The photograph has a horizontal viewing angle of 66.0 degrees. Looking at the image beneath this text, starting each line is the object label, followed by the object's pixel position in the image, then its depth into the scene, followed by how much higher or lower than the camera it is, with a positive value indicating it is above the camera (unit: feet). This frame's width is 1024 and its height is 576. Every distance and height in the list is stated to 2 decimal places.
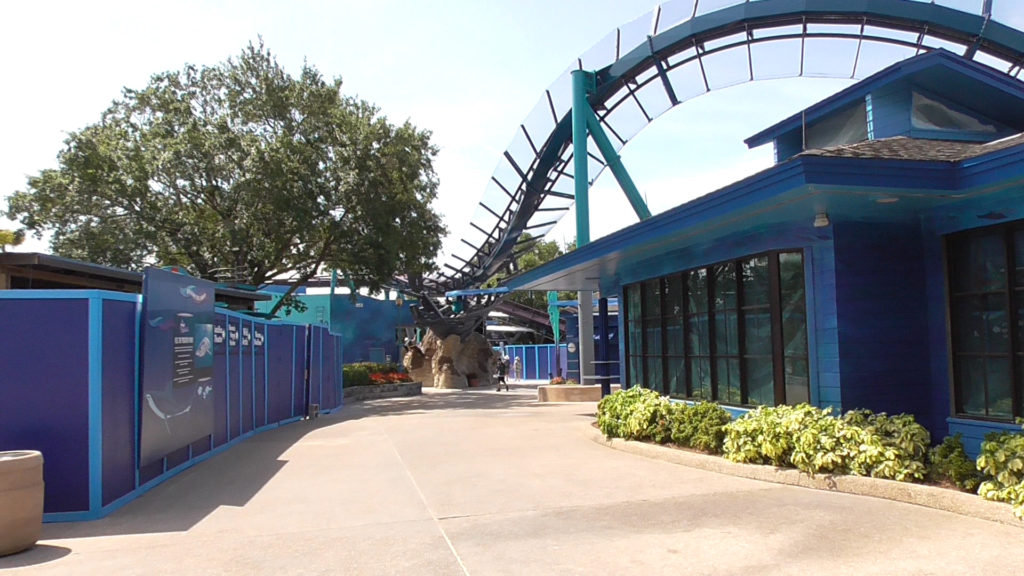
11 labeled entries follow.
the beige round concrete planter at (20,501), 21.50 -4.19
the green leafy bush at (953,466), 23.57 -4.12
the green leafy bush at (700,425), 33.12 -3.84
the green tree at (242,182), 82.69 +17.52
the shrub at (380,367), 103.11 -3.22
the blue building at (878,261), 26.63 +2.99
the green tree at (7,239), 54.03 +7.82
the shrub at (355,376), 94.63 -3.85
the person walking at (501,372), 110.09 -4.38
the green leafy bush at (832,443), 25.99 -3.79
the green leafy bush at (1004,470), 21.42 -3.90
